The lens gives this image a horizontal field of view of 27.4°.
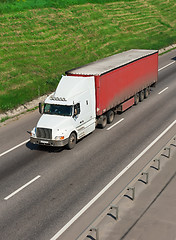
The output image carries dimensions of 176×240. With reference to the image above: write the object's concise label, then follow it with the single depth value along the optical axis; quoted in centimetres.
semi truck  1994
